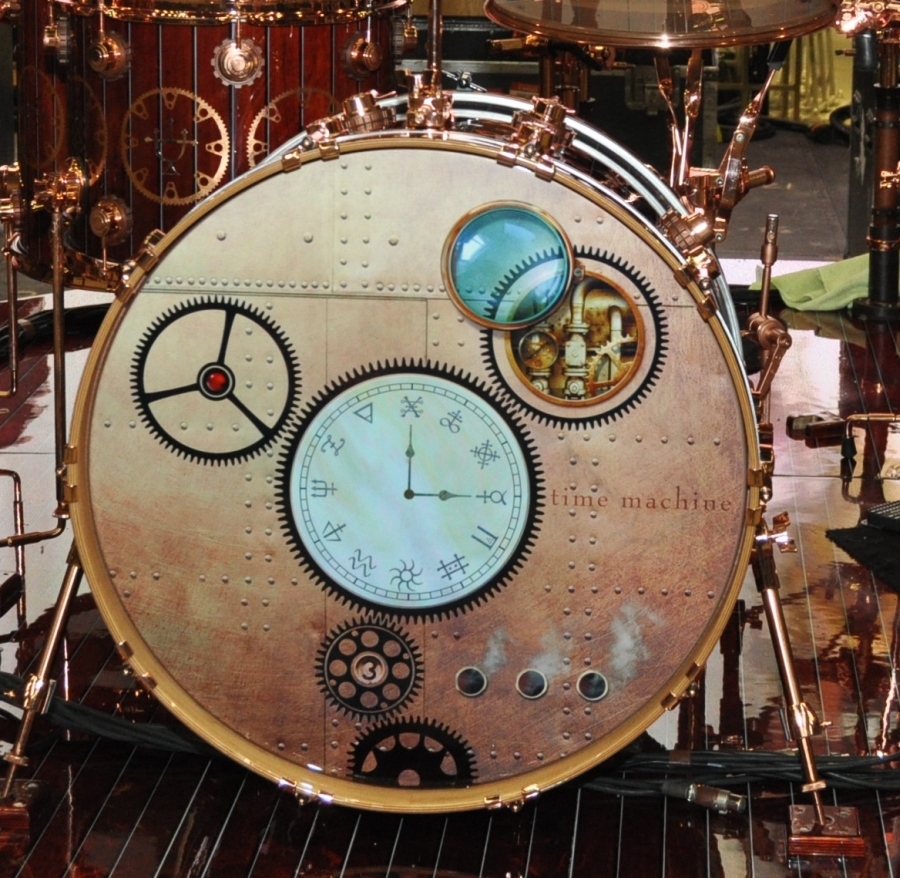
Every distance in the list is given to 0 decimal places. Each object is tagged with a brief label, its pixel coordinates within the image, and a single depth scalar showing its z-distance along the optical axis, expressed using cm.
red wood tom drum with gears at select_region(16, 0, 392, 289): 308
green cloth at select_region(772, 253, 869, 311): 546
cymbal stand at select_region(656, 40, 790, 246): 298
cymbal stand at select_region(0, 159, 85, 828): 256
